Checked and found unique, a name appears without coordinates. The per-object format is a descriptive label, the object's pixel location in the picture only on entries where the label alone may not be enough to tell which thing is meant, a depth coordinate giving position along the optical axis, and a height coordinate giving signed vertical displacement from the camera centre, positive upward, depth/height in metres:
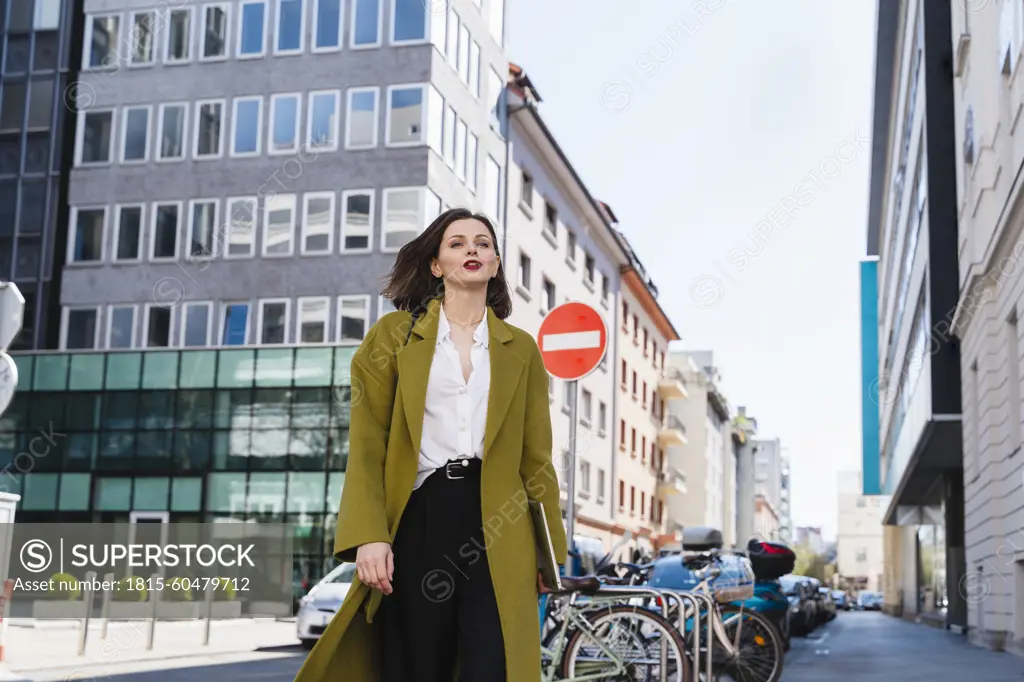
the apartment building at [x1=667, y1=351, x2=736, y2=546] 68.74 +4.05
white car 16.41 -1.24
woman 3.31 +0.03
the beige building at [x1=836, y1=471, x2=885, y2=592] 142.25 -1.25
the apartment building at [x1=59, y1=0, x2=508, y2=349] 31.30 +8.89
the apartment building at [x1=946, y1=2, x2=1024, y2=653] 15.73 +3.25
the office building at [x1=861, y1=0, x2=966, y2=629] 22.00 +5.20
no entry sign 8.61 +1.23
